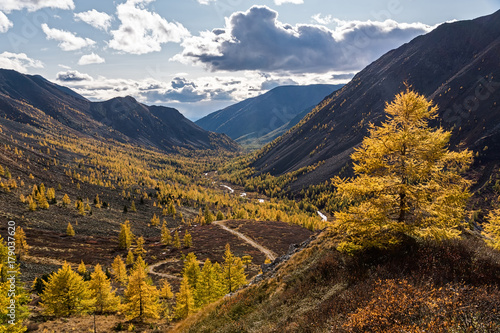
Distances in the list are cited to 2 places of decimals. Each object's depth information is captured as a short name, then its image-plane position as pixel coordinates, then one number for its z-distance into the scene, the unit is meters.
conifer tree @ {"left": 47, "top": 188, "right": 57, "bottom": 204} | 139.73
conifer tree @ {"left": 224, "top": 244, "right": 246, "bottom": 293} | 55.34
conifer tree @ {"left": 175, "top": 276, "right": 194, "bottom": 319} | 45.47
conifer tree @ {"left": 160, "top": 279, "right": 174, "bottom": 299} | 55.50
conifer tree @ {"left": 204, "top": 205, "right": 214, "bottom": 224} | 151.12
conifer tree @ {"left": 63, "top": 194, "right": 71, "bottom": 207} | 141.25
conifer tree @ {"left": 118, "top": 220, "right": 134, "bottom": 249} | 98.44
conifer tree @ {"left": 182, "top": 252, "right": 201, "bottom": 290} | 57.28
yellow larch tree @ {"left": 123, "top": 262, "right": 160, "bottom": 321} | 43.47
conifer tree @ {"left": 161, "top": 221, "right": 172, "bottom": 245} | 108.56
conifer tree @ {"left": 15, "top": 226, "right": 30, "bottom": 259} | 69.06
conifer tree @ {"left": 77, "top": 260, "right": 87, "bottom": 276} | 57.69
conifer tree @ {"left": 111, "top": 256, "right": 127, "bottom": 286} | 66.44
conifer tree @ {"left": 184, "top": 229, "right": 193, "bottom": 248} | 104.19
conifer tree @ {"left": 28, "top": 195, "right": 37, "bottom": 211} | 117.89
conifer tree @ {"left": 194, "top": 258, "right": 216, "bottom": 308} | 49.25
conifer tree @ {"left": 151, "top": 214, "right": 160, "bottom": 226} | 151.75
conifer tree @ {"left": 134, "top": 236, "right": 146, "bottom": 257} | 91.58
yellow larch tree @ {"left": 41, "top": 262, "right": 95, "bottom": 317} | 39.72
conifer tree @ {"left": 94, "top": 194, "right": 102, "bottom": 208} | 158.82
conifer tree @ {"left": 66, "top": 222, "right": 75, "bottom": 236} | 103.38
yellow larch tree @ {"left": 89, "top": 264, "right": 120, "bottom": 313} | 44.69
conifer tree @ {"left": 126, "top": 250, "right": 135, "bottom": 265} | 79.94
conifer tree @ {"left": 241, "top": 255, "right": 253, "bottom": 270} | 83.69
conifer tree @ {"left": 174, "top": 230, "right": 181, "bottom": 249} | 102.38
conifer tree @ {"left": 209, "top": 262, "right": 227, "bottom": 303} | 49.61
